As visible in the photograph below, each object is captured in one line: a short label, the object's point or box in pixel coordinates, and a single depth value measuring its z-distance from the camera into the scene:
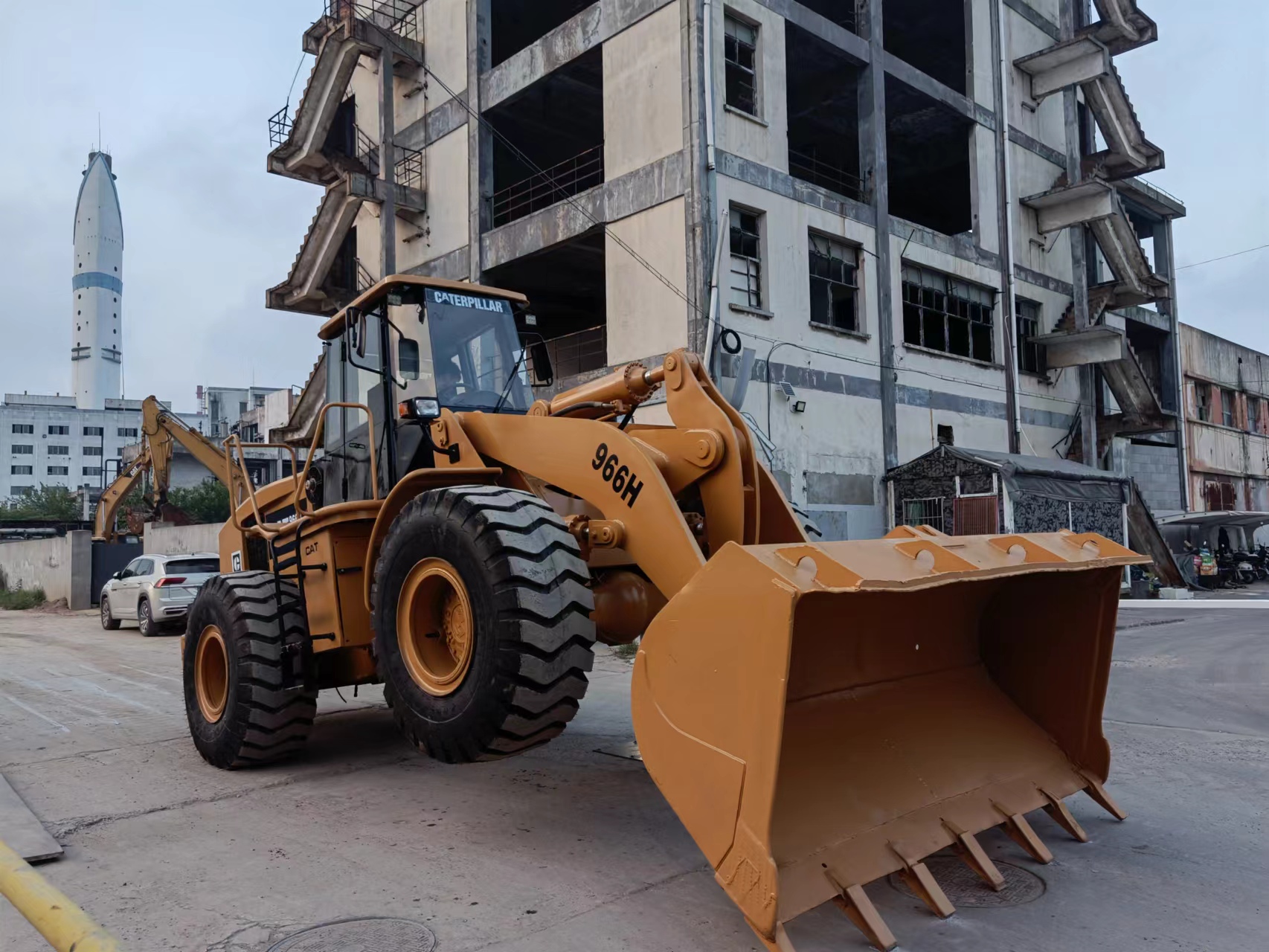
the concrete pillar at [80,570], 25.88
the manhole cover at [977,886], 3.80
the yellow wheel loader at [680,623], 3.38
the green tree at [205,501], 49.94
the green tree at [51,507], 66.62
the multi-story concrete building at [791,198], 16.44
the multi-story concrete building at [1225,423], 32.66
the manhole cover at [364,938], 3.45
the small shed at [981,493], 18.34
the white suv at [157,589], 17.31
